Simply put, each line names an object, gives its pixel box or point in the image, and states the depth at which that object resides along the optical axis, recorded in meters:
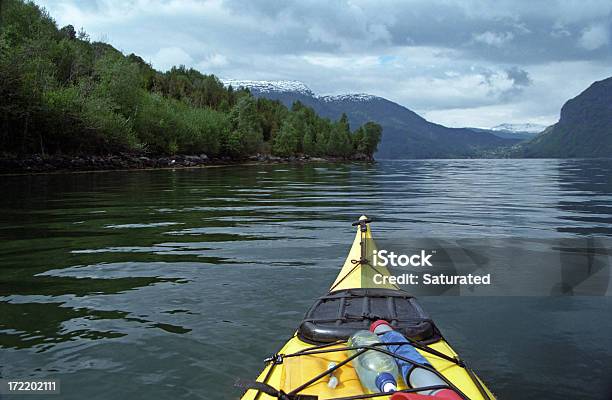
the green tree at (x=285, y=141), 128.38
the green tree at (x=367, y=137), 171.88
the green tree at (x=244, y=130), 103.69
